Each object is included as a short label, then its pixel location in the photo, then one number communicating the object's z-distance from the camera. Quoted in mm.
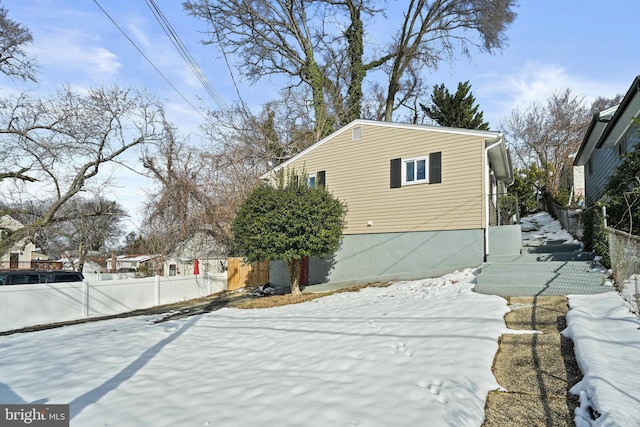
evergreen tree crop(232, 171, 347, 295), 12430
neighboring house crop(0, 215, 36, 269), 15540
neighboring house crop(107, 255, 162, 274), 38378
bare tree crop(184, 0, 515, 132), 23078
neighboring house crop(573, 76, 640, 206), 9383
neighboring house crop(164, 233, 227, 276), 22234
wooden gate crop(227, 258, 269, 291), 20750
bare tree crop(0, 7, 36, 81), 15531
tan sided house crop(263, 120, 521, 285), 12500
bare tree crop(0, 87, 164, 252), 14938
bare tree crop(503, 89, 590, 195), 28594
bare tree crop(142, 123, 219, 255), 21297
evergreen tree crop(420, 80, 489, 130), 26297
